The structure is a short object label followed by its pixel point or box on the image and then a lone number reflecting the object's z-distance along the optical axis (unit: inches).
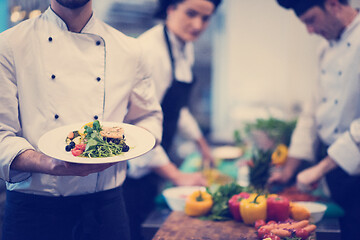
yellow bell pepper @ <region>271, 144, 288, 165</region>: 103.1
